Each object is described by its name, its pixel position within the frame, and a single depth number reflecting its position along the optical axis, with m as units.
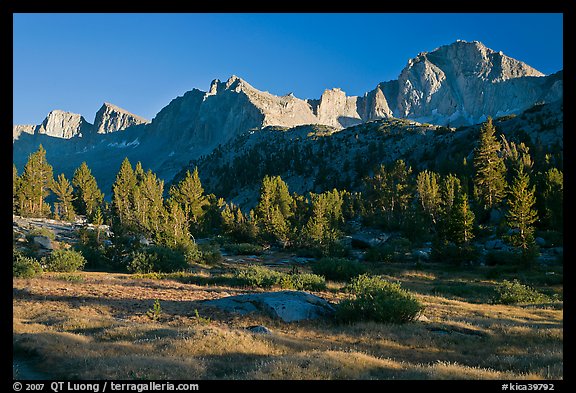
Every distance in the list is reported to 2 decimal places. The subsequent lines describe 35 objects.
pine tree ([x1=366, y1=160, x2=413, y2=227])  73.50
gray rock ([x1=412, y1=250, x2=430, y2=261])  45.14
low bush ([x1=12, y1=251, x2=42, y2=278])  24.88
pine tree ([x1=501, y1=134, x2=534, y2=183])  69.50
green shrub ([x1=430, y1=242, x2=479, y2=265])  40.38
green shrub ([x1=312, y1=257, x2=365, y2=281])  30.45
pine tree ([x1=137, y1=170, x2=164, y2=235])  76.75
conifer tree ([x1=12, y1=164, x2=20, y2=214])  74.30
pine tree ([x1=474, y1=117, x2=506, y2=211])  61.81
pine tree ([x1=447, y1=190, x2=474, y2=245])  40.47
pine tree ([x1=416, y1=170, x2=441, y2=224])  62.97
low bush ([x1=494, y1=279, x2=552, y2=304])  23.81
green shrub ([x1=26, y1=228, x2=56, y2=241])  40.38
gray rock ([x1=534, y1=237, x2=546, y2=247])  44.72
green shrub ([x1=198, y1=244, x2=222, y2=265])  40.19
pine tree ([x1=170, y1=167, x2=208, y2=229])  77.31
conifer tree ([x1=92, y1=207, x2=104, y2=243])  41.64
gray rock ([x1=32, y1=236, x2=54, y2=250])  40.00
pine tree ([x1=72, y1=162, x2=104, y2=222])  90.94
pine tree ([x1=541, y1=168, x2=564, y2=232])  47.94
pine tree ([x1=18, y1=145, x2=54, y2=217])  75.38
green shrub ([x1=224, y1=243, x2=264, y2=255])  53.56
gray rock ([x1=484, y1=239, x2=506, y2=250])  45.27
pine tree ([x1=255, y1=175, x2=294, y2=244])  59.80
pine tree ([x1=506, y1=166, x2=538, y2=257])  36.97
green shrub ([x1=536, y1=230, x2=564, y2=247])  43.89
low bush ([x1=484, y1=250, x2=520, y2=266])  37.94
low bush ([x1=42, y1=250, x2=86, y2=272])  29.20
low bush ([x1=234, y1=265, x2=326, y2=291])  23.77
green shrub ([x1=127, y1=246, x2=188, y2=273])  31.38
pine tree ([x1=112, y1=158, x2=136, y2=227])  77.67
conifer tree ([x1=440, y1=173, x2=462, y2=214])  55.98
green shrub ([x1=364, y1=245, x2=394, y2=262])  44.97
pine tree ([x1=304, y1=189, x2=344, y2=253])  49.88
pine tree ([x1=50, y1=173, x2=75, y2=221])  84.38
